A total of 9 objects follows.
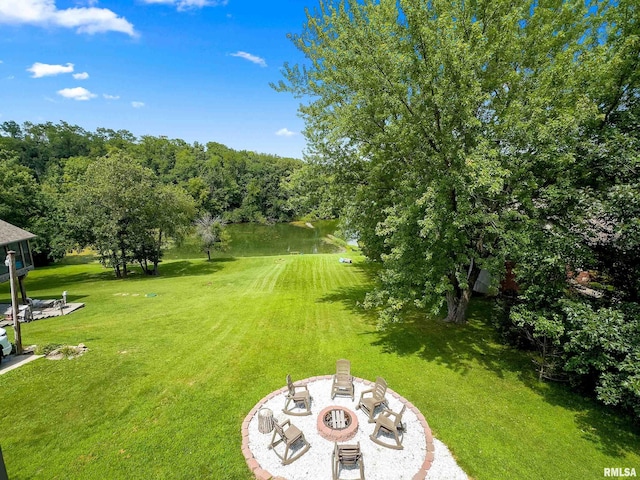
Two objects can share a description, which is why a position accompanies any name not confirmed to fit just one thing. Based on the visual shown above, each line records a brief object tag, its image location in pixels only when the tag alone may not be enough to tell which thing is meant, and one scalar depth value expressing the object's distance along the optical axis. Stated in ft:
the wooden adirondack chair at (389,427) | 24.36
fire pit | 25.21
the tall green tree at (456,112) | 32.12
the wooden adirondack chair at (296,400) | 28.16
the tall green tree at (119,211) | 92.43
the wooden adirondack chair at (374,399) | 27.43
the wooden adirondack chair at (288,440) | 23.27
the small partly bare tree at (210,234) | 123.85
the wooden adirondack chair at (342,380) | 30.63
